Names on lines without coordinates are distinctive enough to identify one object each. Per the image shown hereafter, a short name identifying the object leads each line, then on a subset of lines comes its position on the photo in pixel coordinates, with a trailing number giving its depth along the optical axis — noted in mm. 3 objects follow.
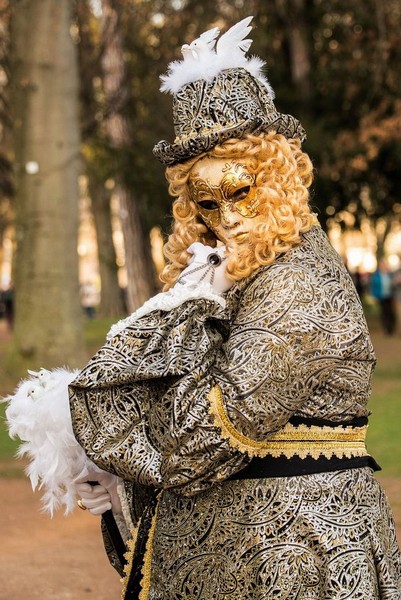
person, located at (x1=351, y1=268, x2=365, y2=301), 31906
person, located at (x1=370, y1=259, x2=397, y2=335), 24016
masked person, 2631
